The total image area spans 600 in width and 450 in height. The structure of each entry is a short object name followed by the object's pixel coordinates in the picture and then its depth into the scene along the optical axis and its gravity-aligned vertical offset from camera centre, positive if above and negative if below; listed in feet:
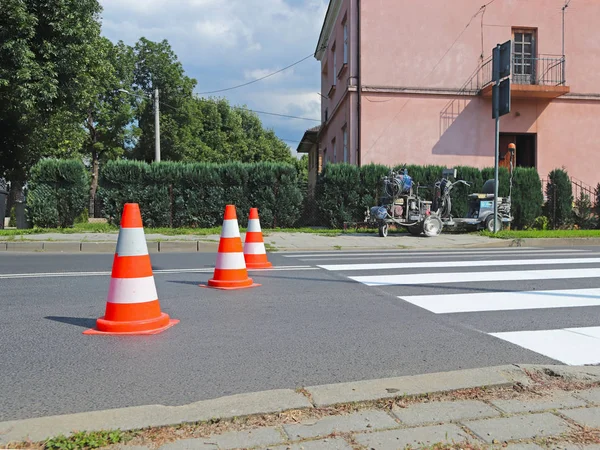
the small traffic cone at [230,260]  19.16 -1.72
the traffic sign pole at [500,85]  41.63 +11.20
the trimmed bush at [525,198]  55.57 +2.13
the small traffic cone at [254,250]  24.52 -1.71
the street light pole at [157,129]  74.62 +13.16
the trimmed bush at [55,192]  48.91 +2.20
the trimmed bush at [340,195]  53.11 +2.23
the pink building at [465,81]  61.31 +16.75
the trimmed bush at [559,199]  56.24 +2.07
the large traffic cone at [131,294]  13.07 -2.07
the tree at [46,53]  50.47 +16.96
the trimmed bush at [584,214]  57.67 +0.42
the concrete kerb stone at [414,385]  8.44 -2.98
